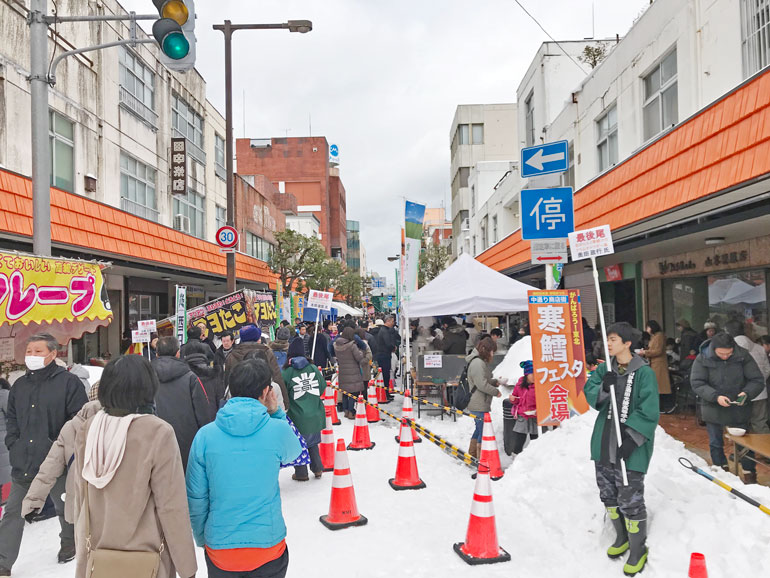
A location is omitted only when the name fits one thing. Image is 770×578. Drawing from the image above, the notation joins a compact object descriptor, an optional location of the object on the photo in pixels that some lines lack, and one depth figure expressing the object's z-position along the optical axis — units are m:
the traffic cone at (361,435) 9.06
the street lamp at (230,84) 15.98
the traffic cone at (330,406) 10.07
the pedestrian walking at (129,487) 2.66
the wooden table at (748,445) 5.90
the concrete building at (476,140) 41.78
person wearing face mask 4.73
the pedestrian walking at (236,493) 3.01
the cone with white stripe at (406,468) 7.04
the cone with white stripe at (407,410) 9.67
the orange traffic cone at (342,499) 5.82
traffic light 5.60
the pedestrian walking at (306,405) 7.40
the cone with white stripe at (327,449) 8.05
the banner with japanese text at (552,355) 7.23
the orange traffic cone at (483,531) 4.94
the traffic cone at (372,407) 11.43
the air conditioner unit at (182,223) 20.55
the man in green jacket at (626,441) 4.58
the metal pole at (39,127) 6.94
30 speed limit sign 15.08
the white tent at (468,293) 11.62
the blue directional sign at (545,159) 7.63
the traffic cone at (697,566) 3.41
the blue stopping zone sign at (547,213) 7.42
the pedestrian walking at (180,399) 5.16
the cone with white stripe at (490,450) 6.63
